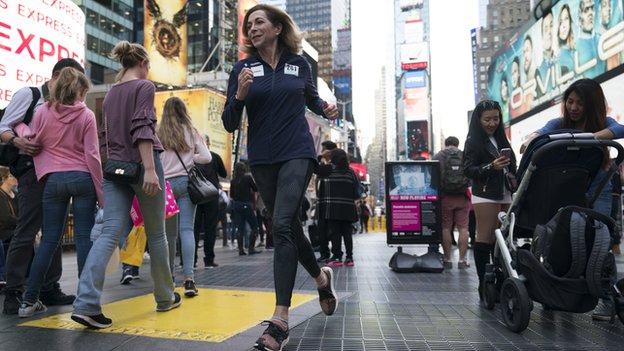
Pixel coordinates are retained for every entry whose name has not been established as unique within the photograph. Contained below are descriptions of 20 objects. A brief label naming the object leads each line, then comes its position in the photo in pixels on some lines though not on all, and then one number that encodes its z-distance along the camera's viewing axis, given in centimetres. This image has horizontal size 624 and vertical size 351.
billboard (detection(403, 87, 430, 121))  12531
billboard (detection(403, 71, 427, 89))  13088
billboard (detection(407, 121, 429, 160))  12244
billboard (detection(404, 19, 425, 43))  15000
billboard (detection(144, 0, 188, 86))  3294
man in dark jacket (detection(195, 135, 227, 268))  688
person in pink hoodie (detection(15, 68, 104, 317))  358
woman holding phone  420
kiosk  744
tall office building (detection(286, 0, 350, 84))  16488
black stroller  301
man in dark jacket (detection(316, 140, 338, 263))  807
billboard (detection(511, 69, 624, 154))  2277
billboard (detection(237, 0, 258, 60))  4034
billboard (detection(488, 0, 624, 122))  2355
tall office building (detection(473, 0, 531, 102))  12050
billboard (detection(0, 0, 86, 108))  964
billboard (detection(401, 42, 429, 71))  13526
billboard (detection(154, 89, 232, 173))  3547
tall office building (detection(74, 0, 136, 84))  5066
